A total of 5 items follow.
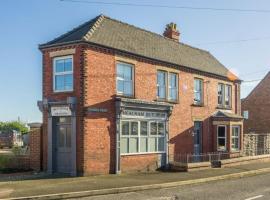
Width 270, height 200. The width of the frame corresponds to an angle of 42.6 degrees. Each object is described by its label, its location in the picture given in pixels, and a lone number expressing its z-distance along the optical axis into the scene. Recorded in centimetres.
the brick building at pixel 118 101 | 1498
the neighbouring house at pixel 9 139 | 3900
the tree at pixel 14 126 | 6530
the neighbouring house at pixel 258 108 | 3205
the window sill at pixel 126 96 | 1629
